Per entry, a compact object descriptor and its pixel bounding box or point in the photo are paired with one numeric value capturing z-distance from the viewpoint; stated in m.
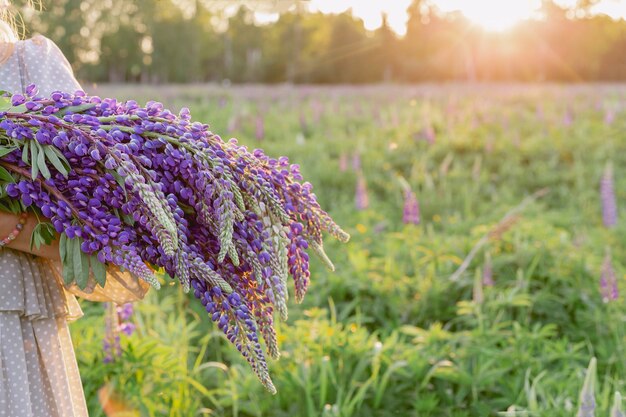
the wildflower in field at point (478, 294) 3.73
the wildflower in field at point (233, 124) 9.71
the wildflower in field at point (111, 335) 3.16
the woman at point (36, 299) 1.82
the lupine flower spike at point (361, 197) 5.77
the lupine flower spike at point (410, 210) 4.91
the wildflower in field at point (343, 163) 7.43
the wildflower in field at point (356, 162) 7.45
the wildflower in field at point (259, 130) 9.69
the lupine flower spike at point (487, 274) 4.15
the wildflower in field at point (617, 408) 1.73
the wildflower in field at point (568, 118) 9.95
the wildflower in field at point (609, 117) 10.12
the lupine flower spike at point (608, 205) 5.51
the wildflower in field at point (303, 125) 10.98
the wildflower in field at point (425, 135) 8.06
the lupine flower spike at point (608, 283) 3.72
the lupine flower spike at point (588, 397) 1.86
